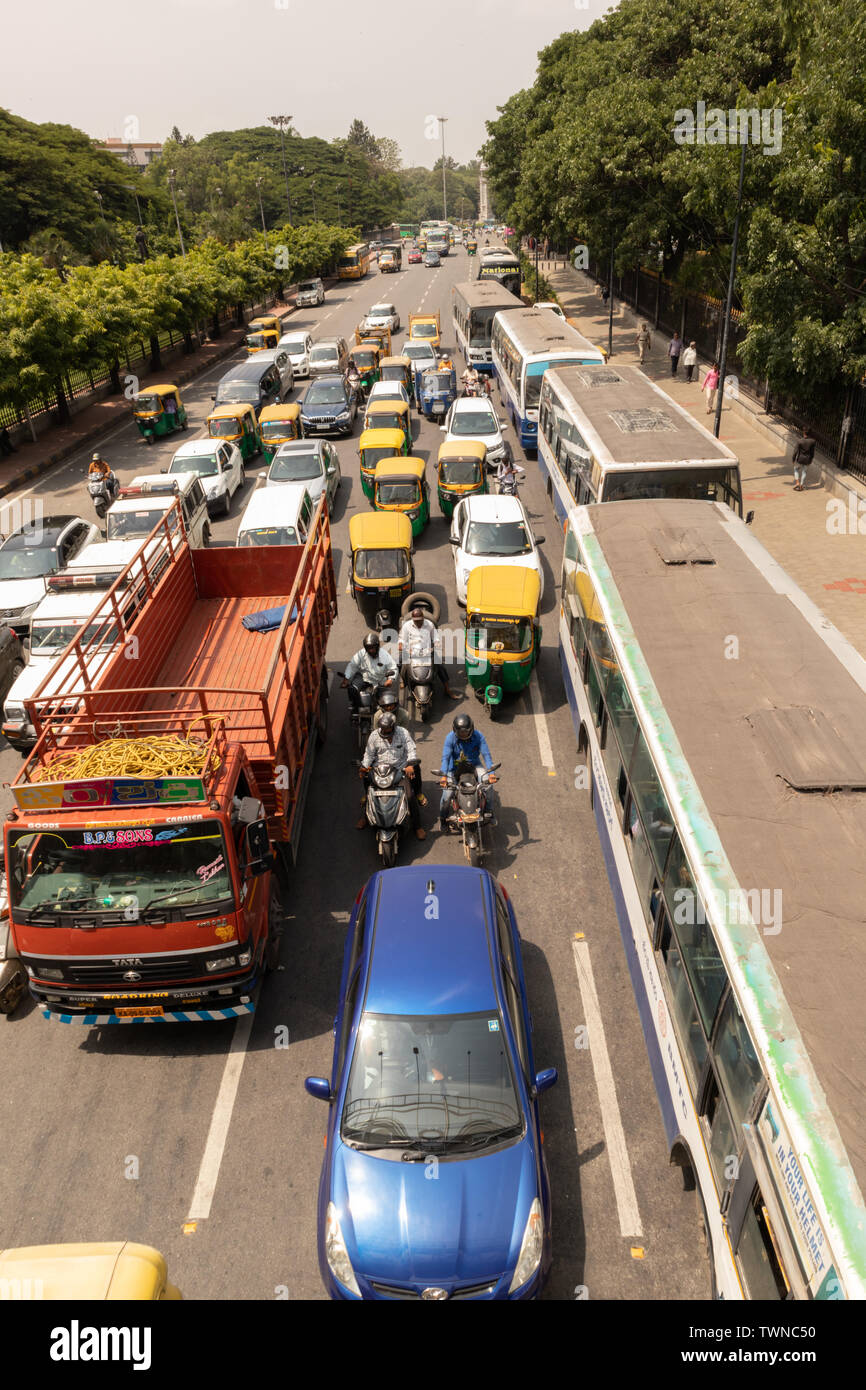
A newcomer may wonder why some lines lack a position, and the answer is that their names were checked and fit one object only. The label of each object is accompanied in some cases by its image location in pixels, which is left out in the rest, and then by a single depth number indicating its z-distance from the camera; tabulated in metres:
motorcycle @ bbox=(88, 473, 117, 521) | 21.55
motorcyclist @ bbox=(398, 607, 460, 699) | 12.33
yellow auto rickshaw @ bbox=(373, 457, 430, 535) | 18.39
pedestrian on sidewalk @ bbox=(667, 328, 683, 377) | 32.38
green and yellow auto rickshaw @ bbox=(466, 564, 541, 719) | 12.55
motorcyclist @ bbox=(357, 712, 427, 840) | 9.92
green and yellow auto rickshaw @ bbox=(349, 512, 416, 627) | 15.18
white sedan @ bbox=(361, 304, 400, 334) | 42.81
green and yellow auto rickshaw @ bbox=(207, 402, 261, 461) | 25.62
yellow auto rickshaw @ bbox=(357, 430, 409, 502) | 20.66
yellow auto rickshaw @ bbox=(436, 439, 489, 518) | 19.28
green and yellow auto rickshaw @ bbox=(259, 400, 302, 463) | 24.97
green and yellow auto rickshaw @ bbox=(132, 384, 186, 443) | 29.31
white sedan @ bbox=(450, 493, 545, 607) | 14.80
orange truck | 7.28
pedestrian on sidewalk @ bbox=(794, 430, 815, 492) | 20.31
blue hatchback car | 5.55
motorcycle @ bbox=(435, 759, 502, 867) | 9.72
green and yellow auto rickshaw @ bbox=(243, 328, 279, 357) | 41.59
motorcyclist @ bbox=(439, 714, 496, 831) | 9.98
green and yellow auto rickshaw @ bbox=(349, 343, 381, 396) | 32.78
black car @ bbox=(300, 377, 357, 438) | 26.64
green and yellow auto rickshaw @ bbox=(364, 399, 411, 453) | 23.67
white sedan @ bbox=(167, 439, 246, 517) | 22.14
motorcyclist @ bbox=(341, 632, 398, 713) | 11.79
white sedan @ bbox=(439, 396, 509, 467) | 21.30
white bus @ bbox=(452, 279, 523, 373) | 32.94
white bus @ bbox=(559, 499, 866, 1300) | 4.16
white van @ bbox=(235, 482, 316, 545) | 16.72
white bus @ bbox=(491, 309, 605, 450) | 22.27
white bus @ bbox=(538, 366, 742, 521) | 13.45
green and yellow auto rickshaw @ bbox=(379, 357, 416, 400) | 29.78
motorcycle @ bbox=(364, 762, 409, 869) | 9.77
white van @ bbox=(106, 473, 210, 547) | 17.67
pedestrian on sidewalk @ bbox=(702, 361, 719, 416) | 25.69
